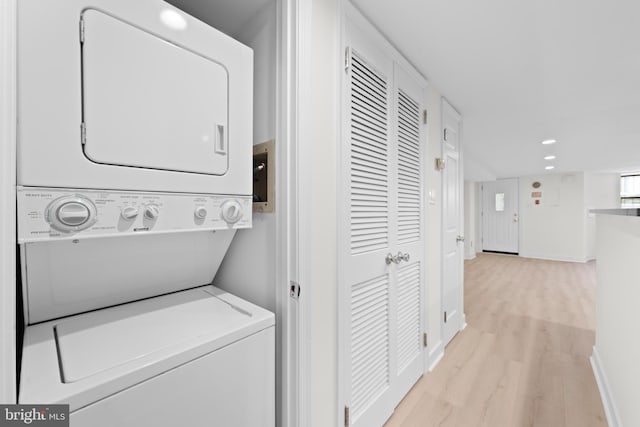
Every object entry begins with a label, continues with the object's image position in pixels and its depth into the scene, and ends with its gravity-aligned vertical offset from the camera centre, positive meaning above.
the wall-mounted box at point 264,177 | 1.04 +0.14
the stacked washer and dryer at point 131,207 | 0.56 +0.01
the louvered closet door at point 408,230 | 1.68 -0.13
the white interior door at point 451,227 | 2.36 -0.15
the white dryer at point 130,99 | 0.56 +0.29
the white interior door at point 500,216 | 7.51 -0.15
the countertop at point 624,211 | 1.33 +0.00
